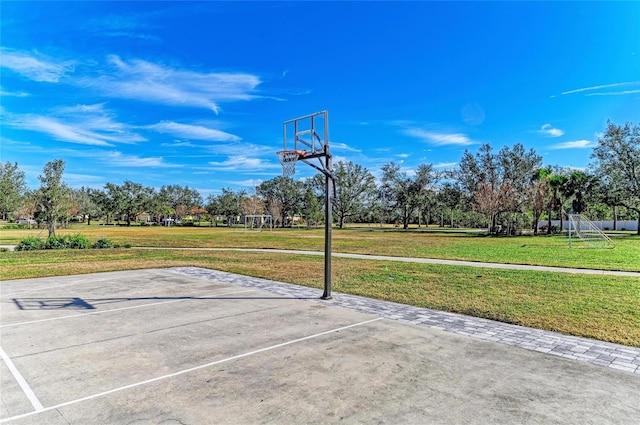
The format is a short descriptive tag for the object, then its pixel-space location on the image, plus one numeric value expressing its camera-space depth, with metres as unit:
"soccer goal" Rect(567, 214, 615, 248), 20.63
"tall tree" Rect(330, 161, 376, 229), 64.88
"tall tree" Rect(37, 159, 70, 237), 20.56
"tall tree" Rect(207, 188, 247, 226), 76.38
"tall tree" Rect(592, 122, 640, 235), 33.69
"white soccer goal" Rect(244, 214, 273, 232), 63.53
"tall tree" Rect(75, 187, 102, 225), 72.28
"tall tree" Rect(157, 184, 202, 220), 91.62
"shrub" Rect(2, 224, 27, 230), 47.62
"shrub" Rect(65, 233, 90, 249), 19.33
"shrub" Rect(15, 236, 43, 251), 18.05
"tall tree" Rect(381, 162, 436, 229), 58.31
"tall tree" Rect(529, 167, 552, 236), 36.91
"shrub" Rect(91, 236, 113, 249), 20.12
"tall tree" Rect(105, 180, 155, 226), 75.94
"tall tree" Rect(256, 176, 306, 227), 71.12
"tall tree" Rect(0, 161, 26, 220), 47.28
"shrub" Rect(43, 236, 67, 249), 18.86
